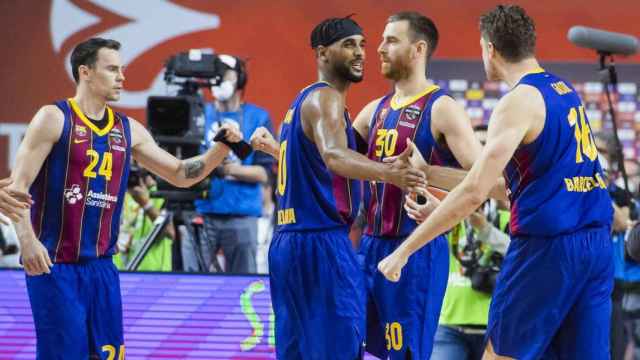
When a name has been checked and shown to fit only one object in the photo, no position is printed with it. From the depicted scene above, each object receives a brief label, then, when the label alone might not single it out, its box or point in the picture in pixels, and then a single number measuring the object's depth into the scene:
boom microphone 14.93
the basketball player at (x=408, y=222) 12.40
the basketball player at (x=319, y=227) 11.16
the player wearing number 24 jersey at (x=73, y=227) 12.11
